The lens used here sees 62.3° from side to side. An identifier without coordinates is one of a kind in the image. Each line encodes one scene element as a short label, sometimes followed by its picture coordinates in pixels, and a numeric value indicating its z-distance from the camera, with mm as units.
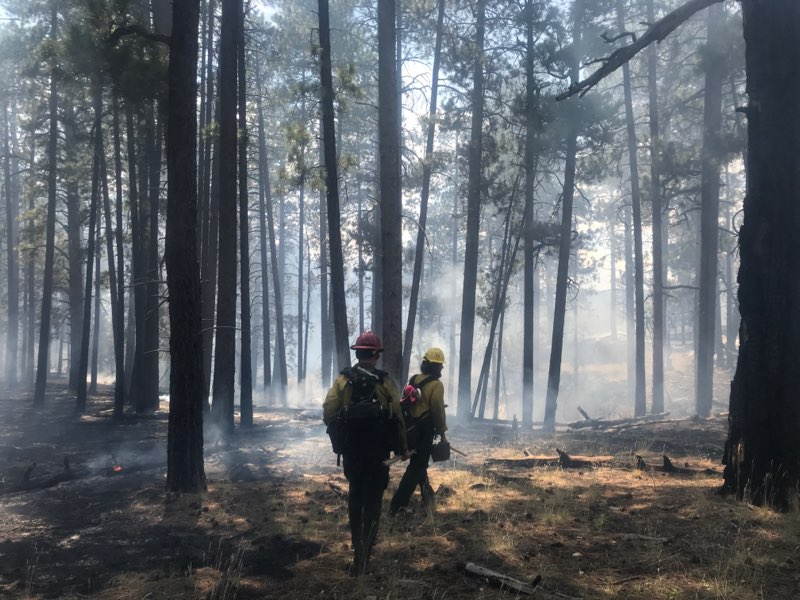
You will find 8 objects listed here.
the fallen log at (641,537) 6539
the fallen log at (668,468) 10728
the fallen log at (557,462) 12002
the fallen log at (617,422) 21797
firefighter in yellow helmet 8078
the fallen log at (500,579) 5246
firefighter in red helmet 6227
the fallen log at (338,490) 9826
